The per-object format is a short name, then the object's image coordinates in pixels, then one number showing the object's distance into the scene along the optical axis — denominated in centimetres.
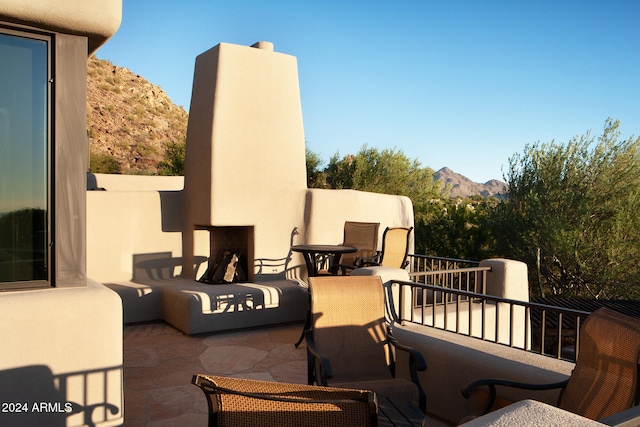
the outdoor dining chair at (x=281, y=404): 155
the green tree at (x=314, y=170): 2481
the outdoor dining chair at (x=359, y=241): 786
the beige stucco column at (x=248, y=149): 787
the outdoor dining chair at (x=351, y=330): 396
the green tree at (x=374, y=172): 2459
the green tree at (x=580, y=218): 1669
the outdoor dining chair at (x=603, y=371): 244
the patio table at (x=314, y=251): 704
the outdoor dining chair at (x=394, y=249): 769
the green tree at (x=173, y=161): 2642
